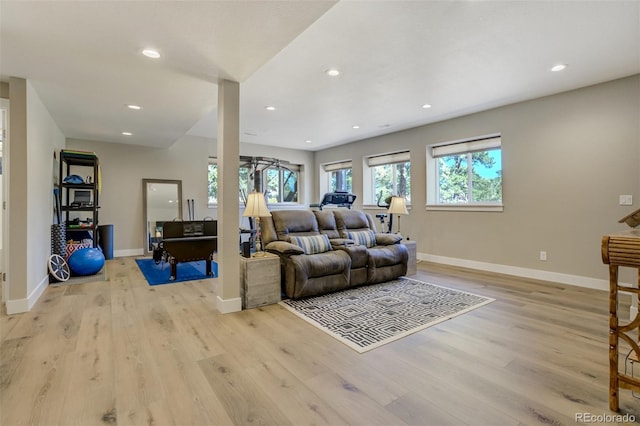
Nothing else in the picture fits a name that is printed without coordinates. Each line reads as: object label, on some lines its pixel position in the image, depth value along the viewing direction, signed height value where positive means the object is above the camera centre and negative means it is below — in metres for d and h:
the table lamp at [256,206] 3.28 +0.08
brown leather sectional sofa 3.40 -0.47
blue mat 4.38 -0.91
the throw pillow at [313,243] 3.78 -0.38
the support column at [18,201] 3.01 +0.14
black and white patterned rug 2.52 -0.98
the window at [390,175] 6.27 +0.82
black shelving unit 4.75 +0.44
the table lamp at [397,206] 4.74 +0.10
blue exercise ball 4.40 -0.68
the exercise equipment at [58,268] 4.12 -0.73
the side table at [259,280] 3.14 -0.71
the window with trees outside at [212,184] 7.14 +0.71
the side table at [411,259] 4.52 -0.69
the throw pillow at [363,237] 4.32 -0.36
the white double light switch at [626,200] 3.57 +0.13
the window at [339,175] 7.71 +1.00
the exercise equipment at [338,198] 5.90 +0.29
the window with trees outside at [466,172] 4.90 +0.69
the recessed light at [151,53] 2.52 +1.36
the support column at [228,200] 3.06 +0.14
